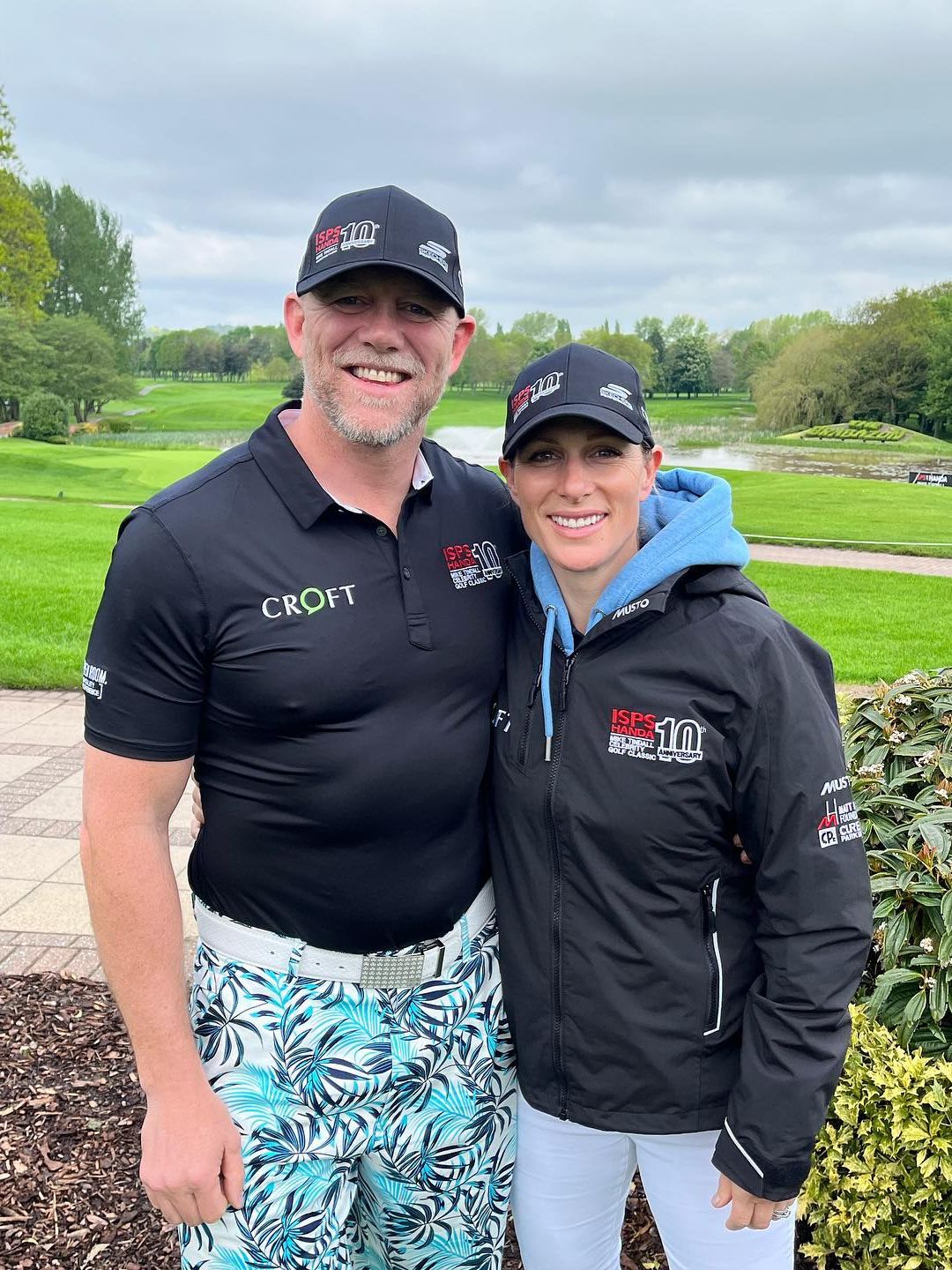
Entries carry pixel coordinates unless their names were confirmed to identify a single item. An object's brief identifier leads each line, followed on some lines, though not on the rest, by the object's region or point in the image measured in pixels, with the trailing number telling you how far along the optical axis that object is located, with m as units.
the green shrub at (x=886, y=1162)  2.44
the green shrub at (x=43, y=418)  40.28
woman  1.90
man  1.93
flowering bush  2.59
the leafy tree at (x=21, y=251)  41.00
